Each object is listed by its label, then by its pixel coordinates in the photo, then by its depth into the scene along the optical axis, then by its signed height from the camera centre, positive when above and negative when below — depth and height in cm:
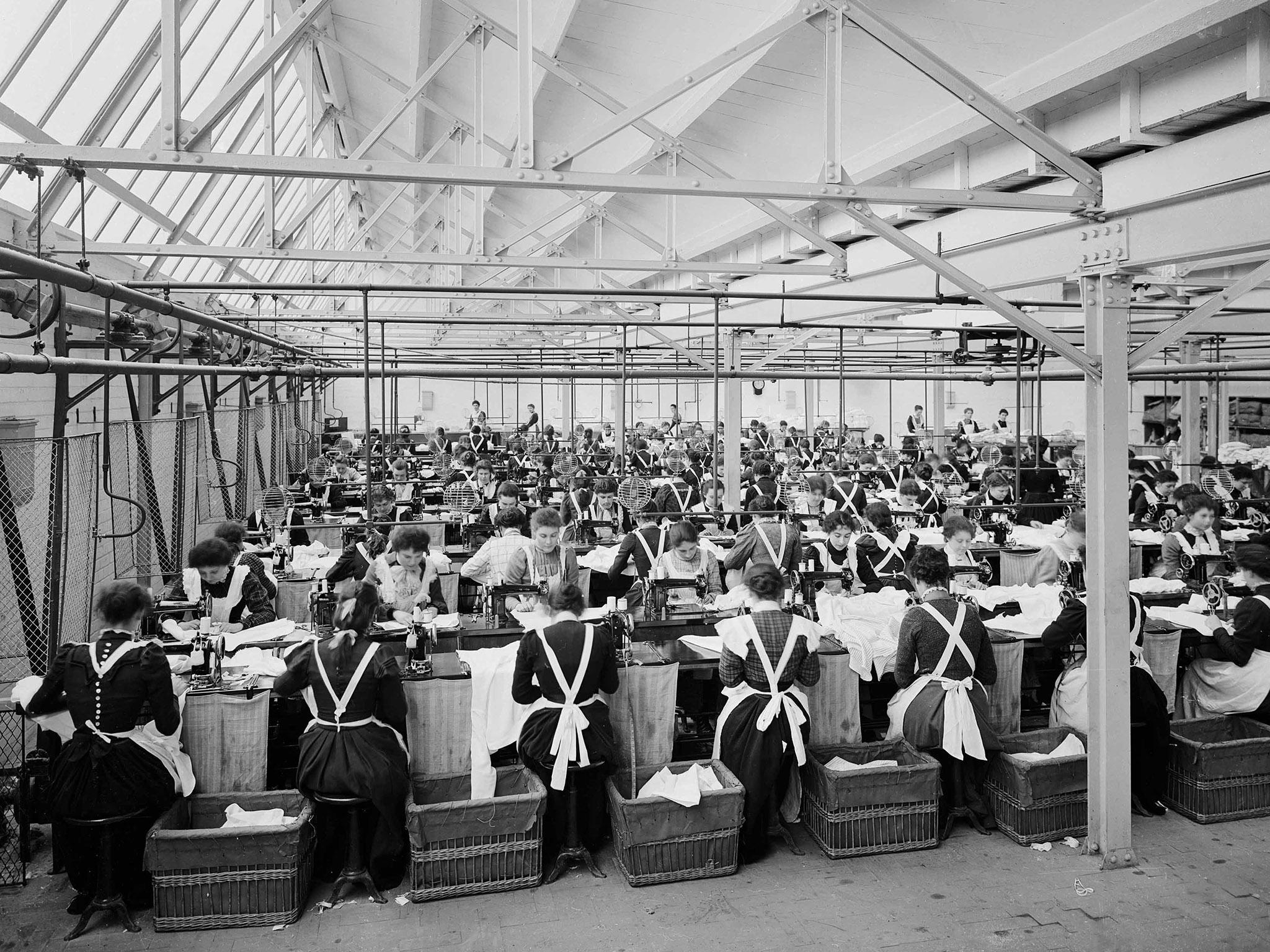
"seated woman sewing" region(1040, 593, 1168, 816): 504 -119
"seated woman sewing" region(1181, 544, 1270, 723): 523 -99
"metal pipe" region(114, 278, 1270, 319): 573 +123
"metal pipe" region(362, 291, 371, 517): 537 +64
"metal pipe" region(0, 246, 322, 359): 376 +98
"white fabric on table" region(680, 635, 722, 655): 536 -89
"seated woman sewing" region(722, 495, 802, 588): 679 -45
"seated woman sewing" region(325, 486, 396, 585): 641 -49
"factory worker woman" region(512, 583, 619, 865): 438 -94
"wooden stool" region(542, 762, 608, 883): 450 -171
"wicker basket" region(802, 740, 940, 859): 464 -157
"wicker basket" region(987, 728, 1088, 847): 480 -158
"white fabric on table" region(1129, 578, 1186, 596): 662 -74
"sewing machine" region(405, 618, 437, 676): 480 -87
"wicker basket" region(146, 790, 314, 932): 396 -161
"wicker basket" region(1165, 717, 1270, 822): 506 -156
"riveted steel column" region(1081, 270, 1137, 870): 466 -47
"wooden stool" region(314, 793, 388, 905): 427 -167
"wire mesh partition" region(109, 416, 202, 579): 734 -8
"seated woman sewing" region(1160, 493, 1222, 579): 770 -47
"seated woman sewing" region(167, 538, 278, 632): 559 -62
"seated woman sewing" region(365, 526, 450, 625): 589 -57
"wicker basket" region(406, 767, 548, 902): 423 -159
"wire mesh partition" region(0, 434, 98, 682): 475 -43
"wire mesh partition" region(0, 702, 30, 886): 430 -155
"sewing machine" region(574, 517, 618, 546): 933 -48
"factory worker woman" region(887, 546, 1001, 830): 476 -94
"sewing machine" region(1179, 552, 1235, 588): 764 -70
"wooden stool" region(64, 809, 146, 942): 401 -165
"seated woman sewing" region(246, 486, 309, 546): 924 -43
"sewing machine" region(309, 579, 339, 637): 560 -73
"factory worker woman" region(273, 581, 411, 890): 416 -99
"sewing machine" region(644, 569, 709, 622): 598 -73
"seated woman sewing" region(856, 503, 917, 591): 746 -48
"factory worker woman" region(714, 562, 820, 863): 452 -99
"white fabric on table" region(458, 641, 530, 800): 457 -111
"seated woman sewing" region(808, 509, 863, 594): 705 -50
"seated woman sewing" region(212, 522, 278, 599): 598 -45
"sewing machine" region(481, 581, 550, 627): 584 -69
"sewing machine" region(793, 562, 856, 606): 608 -65
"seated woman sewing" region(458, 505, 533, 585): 679 -48
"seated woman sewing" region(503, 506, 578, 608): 651 -51
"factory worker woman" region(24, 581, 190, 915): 396 -103
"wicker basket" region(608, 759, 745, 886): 438 -161
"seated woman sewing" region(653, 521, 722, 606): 675 -53
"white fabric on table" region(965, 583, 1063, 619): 616 -77
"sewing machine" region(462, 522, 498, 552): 961 -50
